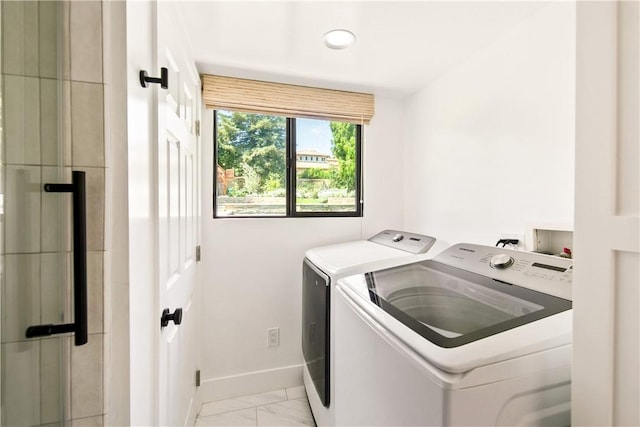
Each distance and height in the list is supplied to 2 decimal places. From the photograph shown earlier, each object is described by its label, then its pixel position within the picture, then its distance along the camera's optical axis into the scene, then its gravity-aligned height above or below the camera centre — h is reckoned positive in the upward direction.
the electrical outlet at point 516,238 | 1.39 -0.14
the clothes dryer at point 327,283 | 1.38 -0.41
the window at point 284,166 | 2.05 +0.34
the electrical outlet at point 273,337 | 2.07 -0.94
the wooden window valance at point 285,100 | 1.89 +0.79
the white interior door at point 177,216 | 0.98 -0.03
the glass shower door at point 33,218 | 0.60 -0.02
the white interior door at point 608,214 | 0.46 -0.01
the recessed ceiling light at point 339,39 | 1.43 +0.90
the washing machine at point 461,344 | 0.60 -0.33
